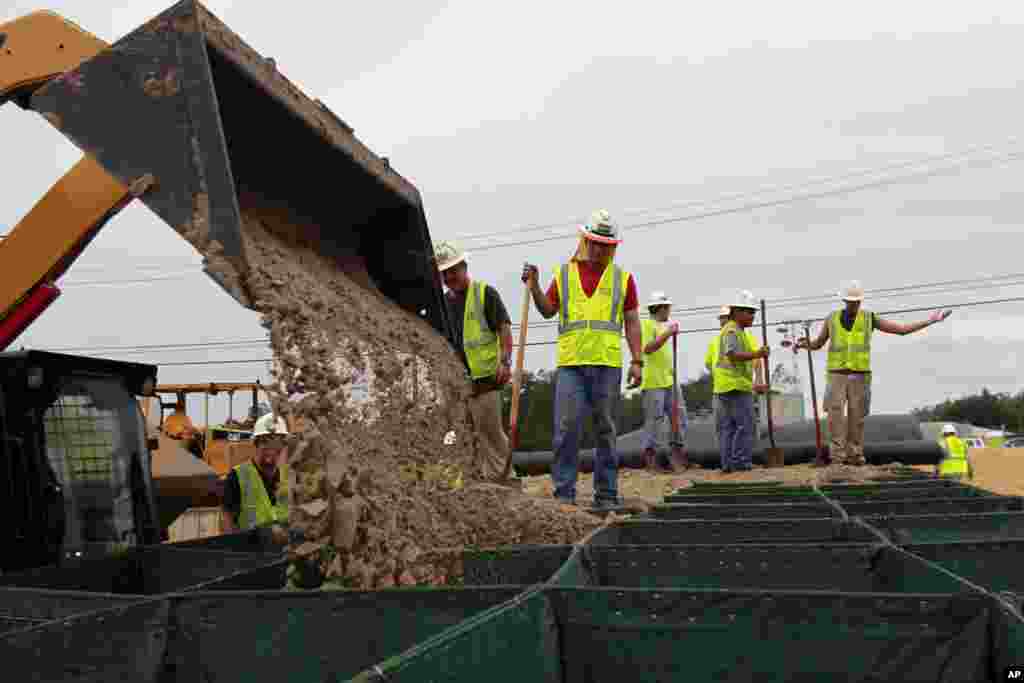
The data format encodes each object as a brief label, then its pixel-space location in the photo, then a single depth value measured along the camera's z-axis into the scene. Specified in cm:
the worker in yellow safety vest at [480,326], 616
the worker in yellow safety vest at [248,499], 612
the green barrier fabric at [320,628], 228
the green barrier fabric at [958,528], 347
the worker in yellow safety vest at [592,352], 588
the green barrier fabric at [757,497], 485
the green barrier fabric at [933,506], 409
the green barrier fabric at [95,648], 213
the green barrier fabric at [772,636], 195
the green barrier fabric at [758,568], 273
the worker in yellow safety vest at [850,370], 945
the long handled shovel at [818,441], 1037
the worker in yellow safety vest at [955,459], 1092
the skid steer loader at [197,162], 293
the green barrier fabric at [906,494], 480
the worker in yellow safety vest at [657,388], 1021
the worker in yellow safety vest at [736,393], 959
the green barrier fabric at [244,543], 412
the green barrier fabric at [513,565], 316
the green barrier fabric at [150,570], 341
